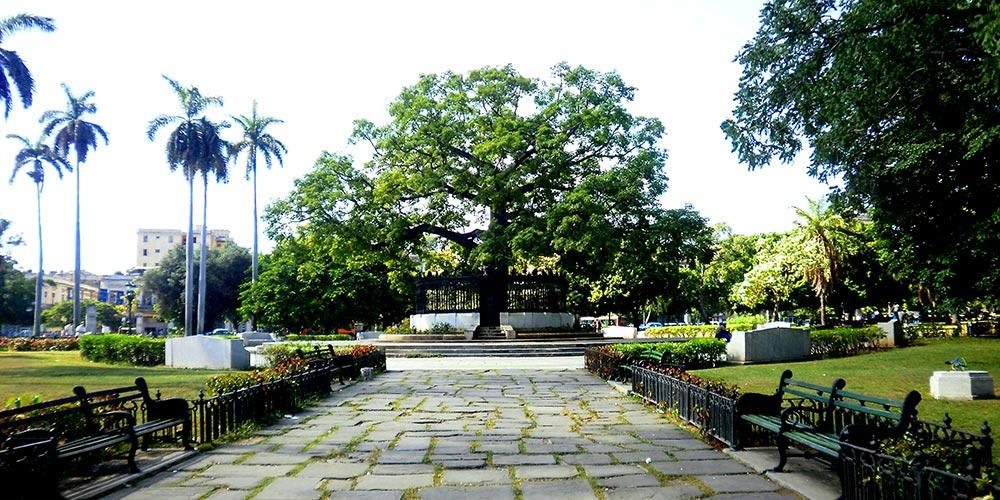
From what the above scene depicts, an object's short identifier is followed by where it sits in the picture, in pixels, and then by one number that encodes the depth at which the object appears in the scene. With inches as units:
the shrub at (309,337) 1583.4
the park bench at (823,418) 216.2
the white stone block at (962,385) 504.4
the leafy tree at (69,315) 3902.6
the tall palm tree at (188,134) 1784.0
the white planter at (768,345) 898.1
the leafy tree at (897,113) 447.2
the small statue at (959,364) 511.2
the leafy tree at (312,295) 1879.9
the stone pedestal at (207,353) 879.7
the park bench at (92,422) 250.7
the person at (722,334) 1146.0
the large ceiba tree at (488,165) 1152.2
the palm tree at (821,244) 1530.5
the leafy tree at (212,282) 2699.3
